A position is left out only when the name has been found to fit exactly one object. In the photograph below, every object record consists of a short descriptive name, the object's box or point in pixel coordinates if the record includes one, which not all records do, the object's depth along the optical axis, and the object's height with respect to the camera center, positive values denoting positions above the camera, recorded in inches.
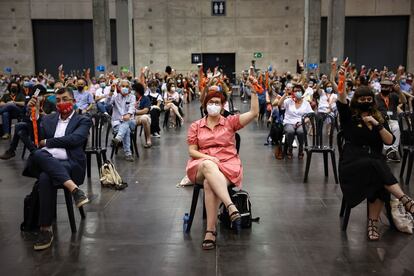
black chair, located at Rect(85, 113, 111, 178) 295.0 -49.6
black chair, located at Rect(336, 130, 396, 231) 194.9 -60.9
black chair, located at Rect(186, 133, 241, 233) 194.5 -54.1
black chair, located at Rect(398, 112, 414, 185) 275.7 -46.7
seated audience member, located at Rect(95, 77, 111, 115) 542.6 -38.1
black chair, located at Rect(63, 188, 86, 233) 195.5 -57.6
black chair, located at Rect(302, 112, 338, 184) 282.2 -47.8
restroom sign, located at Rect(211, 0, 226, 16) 1243.2 +132.7
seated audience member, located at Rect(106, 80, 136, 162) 363.6 -38.4
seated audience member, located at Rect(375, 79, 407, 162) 318.7 -32.2
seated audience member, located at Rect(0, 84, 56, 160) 223.1 -24.3
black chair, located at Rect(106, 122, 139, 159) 375.2 -64.0
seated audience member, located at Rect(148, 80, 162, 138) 486.0 -56.5
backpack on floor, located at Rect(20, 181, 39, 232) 195.0 -58.9
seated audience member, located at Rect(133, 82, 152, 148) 411.2 -40.0
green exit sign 1267.2 +15.3
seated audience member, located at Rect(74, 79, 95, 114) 476.1 -34.8
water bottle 196.9 -63.1
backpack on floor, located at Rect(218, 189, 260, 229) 199.2 -59.4
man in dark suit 184.1 -37.3
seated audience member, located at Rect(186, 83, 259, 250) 182.5 -37.3
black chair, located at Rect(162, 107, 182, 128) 573.6 -68.3
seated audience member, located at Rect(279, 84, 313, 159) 352.5 -37.6
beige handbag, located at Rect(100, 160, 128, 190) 269.0 -62.8
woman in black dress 185.8 -37.2
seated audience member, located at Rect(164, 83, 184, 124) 561.0 -45.9
